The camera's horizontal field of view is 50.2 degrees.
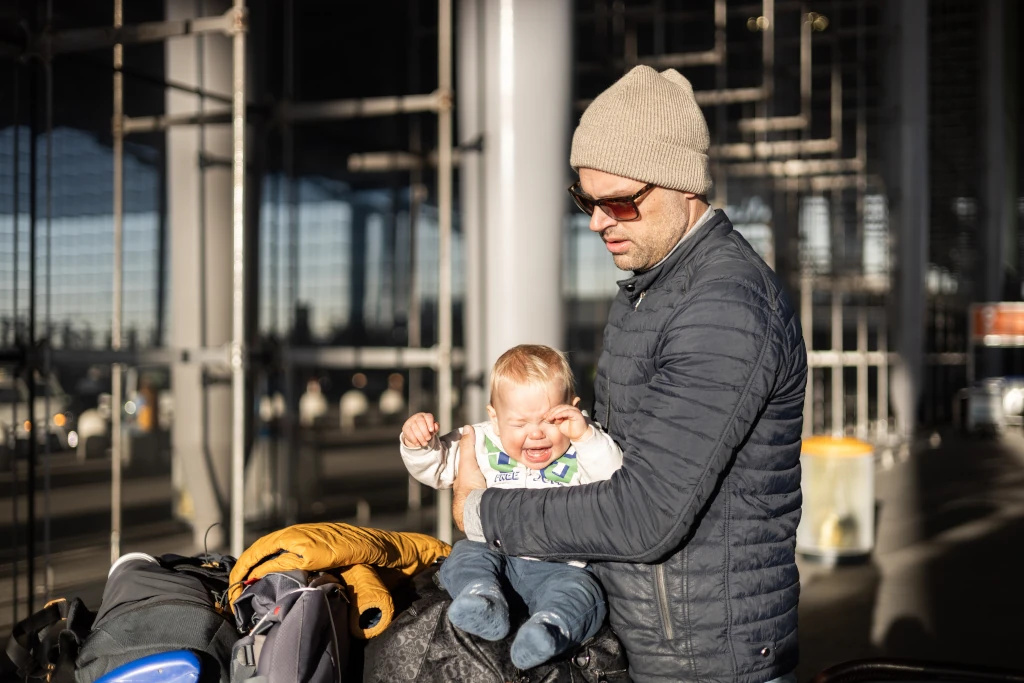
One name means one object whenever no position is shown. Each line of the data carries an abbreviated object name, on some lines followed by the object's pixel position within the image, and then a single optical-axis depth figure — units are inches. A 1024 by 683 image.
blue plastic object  86.4
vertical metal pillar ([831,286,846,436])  757.9
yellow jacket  90.1
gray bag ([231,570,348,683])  83.6
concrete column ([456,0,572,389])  214.5
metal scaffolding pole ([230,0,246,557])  216.2
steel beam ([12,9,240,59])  203.5
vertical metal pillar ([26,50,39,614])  188.7
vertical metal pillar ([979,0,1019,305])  1179.9
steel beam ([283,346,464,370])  248.7
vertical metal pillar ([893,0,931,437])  848.3
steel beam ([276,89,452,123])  246.4
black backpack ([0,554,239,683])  90.7
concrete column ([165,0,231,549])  310.8
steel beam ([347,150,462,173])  312.7
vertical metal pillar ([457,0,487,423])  224.7
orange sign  863.7
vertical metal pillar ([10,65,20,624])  189.7
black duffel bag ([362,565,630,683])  82.5
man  72.6
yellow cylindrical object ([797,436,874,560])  337.4
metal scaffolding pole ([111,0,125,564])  268.7
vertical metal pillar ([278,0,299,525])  296.4
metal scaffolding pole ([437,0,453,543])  240.8
